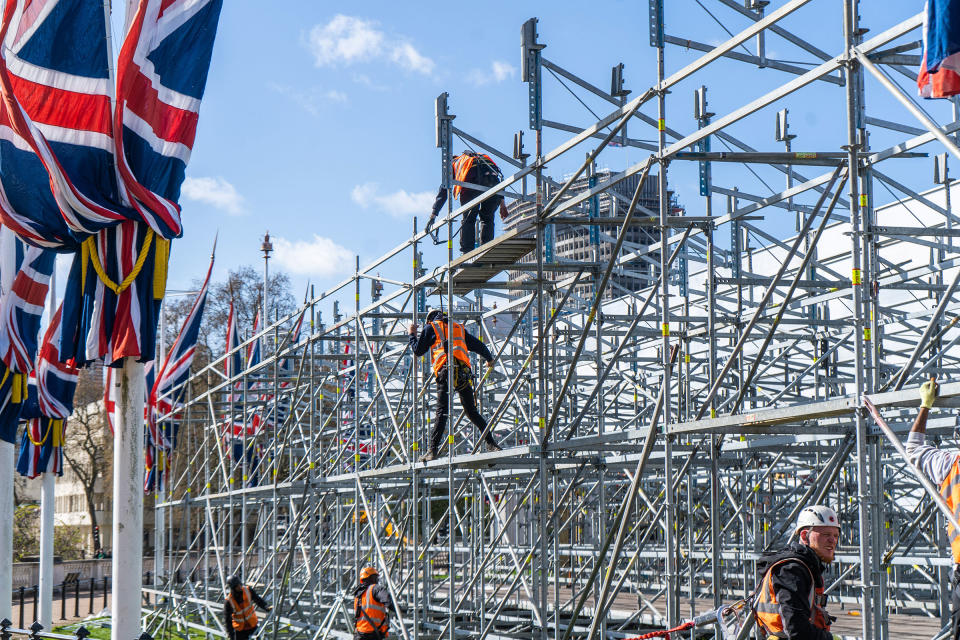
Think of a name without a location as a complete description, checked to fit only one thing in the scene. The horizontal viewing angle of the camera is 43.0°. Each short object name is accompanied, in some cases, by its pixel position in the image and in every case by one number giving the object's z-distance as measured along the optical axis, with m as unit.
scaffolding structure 8.64
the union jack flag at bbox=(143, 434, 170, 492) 27.92
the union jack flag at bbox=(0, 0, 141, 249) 10.18
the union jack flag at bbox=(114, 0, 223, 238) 10.10
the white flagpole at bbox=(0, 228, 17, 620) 15.25
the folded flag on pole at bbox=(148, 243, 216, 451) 25.80
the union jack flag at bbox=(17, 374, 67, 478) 19.20
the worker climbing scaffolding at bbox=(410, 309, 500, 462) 13.91
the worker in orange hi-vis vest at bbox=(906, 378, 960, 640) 5.94
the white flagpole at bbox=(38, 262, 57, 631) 18.50
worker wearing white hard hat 5.83
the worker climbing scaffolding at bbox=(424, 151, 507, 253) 14.77
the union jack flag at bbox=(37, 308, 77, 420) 18.52
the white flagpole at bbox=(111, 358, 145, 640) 9.53
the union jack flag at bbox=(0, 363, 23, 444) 15.78
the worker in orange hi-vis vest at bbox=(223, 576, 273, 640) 16.55
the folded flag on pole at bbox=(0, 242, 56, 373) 16.12
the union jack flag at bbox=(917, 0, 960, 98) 6.41
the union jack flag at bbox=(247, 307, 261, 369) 26.81
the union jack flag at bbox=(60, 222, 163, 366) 10.05
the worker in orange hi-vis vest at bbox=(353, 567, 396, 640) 13.51
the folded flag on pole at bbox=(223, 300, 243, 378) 28.11
